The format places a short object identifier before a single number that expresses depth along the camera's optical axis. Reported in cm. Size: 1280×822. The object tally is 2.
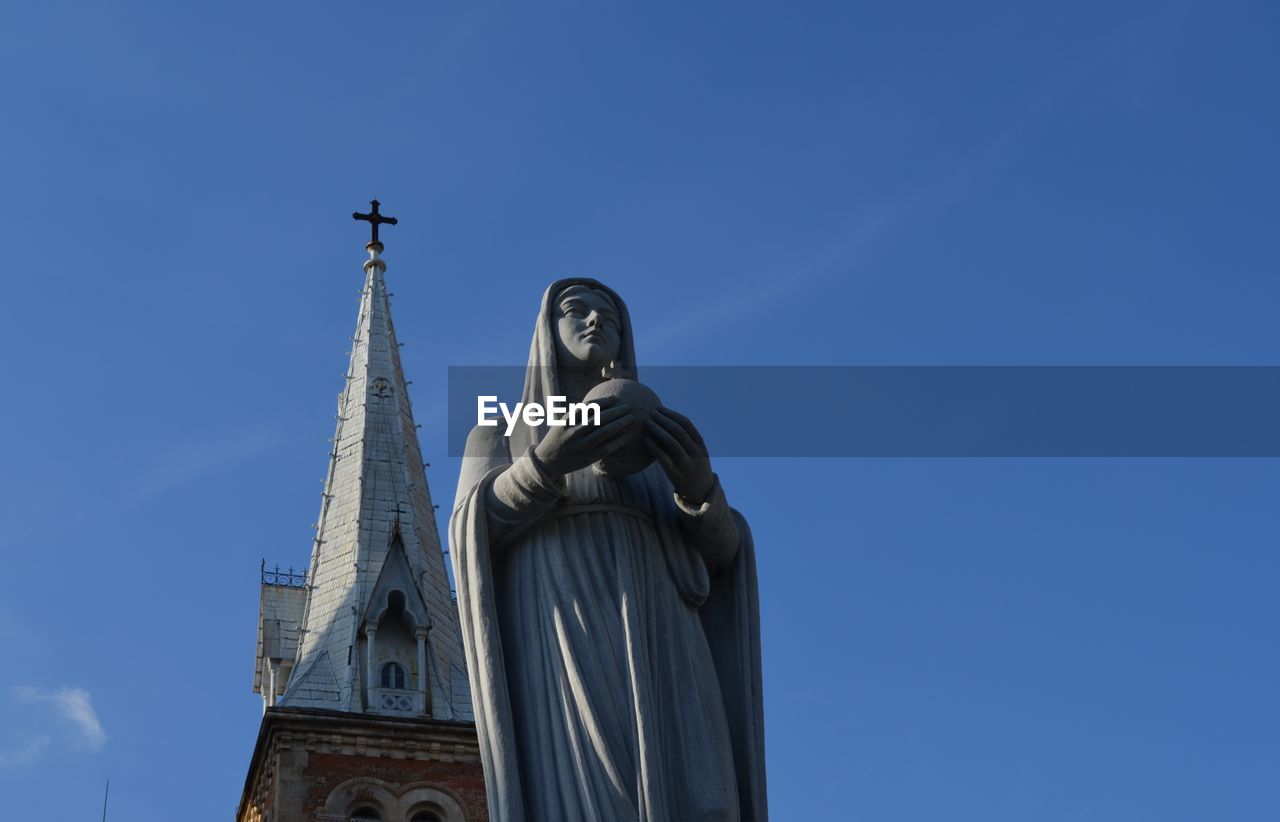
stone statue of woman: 923
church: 6700
